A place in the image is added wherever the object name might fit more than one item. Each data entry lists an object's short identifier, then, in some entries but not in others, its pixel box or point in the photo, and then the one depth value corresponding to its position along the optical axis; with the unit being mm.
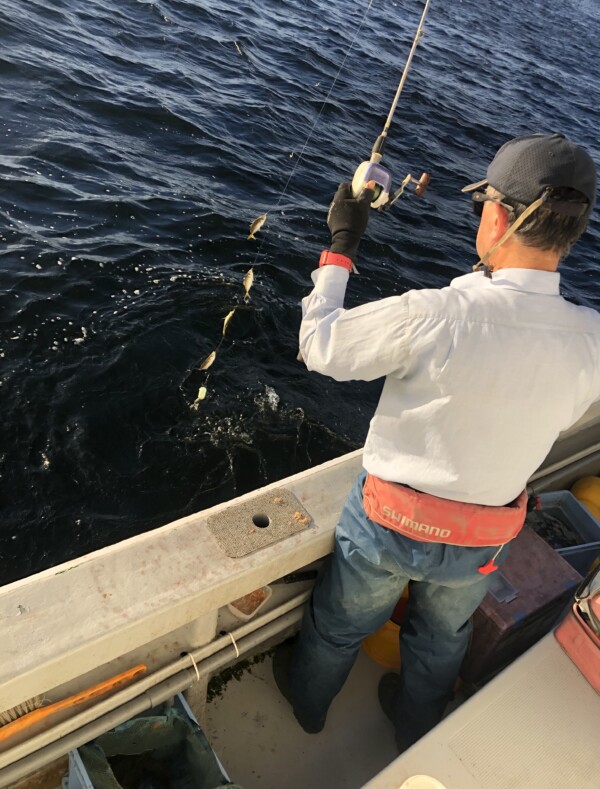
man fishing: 2133
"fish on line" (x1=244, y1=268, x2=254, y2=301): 4933
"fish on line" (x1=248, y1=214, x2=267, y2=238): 5077
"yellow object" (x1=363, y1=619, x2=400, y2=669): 3543
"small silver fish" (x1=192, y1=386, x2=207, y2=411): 5665
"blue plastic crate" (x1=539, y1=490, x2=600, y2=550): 4199
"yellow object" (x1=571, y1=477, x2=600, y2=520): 4504
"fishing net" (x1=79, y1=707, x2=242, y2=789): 2660
